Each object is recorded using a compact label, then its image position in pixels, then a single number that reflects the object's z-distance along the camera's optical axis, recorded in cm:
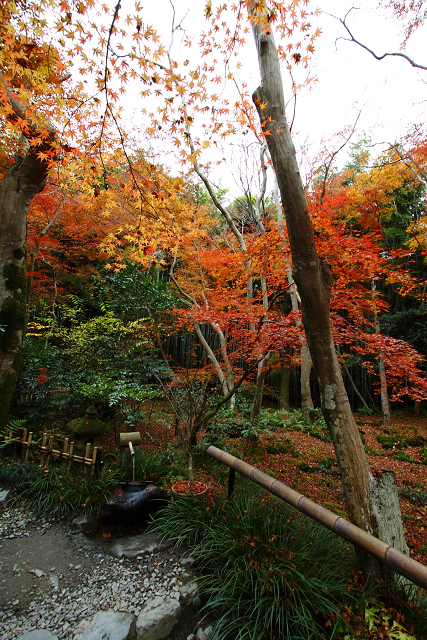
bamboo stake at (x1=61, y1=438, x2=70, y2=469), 352
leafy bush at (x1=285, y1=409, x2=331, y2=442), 723
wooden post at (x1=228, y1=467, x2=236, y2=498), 299
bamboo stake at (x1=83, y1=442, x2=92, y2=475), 342
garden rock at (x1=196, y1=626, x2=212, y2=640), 199
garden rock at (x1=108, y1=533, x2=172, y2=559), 269
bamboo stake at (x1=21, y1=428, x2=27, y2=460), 380
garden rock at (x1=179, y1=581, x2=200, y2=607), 223
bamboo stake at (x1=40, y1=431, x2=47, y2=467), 361
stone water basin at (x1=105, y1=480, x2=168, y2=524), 298
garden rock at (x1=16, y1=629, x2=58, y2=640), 194
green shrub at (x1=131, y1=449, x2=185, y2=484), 349
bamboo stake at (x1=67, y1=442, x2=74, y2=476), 350
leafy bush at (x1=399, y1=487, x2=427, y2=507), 465
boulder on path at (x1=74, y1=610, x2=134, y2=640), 197
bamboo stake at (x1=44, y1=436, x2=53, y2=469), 357
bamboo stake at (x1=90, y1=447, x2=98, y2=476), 338
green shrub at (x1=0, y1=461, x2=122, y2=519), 314
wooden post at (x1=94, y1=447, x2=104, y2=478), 337
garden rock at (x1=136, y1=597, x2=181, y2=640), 202
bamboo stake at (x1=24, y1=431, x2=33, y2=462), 376
